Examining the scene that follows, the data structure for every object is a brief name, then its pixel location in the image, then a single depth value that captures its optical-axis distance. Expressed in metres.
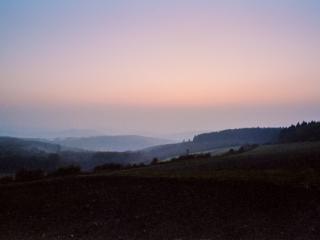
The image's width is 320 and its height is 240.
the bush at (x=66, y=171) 32.53
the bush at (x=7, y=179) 29.68
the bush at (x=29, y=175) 29.89
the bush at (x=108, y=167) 37.41
